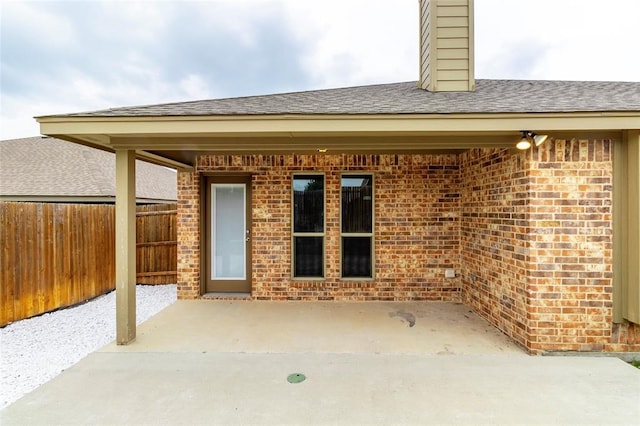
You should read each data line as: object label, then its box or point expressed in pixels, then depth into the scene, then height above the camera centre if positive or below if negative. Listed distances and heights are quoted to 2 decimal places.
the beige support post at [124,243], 3.65 -0.35
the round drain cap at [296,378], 2.88 -1.49
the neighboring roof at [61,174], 9.43 +1.23
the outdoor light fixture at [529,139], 3.28 +0.71
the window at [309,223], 5.49 -0.20
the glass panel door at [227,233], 5.65 -0.38
